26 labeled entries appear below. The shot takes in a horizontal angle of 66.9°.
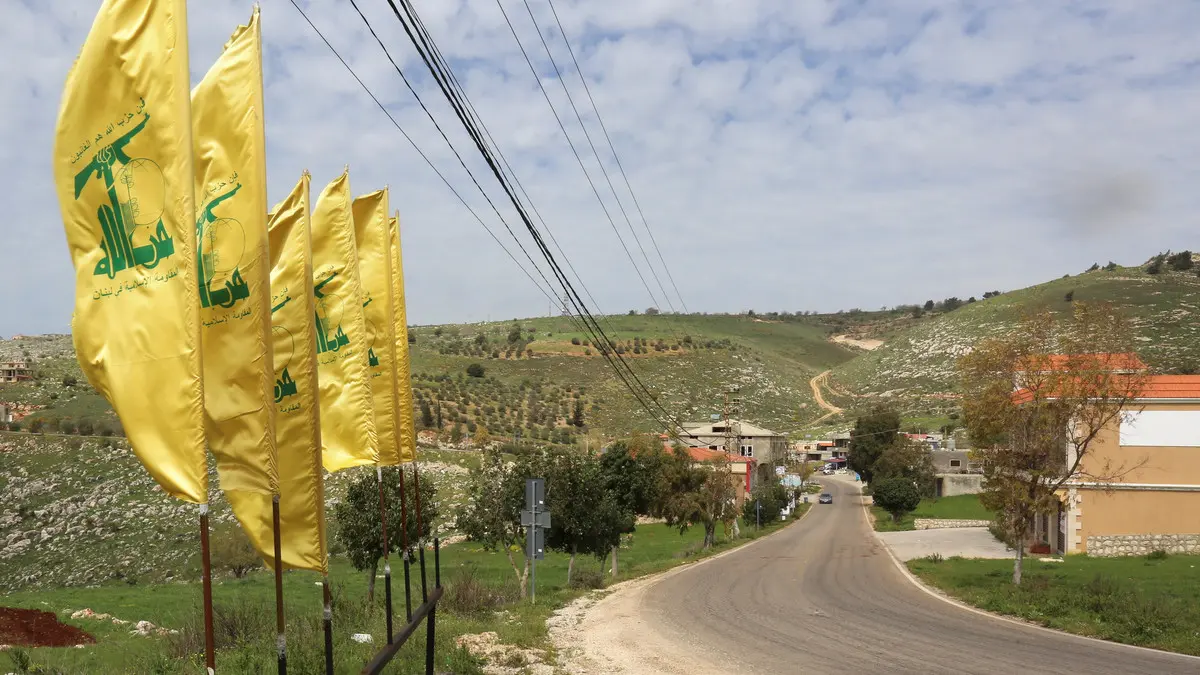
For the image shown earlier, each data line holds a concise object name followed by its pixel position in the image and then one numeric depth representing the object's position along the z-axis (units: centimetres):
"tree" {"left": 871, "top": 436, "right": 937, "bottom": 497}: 7456
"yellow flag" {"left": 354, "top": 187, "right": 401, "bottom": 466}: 1178
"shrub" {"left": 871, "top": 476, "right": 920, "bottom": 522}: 6134
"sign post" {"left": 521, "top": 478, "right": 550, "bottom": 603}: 2128
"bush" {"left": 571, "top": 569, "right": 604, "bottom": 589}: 2784
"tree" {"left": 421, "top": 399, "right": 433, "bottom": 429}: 8759
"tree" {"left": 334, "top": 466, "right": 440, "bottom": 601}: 2828
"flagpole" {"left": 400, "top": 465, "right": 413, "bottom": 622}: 1077
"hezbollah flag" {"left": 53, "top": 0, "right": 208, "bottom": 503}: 549
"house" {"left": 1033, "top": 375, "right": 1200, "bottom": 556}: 3572
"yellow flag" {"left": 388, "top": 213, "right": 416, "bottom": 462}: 1239
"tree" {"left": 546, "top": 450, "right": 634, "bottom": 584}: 2998
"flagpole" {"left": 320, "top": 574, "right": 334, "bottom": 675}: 741
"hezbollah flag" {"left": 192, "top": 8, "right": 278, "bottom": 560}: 639
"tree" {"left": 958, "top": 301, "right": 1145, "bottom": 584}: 2542
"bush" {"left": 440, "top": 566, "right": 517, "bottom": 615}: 2002
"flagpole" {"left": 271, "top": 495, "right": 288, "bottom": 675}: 627
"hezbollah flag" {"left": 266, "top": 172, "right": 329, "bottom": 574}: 762
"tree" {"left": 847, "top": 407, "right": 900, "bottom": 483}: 8144
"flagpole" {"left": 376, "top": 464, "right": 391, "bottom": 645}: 992
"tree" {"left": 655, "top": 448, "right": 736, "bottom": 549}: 4697
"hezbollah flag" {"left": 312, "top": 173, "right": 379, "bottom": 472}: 1037
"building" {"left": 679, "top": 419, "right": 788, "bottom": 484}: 8712
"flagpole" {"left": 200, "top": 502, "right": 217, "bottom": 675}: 525
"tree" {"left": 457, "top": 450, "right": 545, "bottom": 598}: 2833
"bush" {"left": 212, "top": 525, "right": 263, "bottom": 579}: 4597
